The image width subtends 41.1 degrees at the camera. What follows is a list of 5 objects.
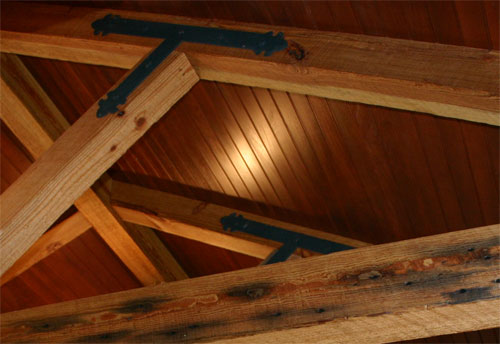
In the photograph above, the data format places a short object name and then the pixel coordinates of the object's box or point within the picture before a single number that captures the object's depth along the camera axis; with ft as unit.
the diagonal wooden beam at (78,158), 8.23
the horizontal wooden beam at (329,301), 6.49
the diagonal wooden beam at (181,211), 11.86
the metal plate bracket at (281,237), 11.53
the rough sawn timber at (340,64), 7.00
